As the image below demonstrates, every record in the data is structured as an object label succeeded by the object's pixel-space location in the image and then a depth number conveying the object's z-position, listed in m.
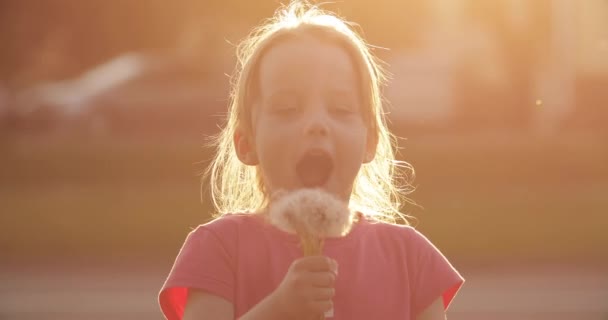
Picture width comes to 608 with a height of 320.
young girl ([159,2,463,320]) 4.22
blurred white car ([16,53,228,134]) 34.44
